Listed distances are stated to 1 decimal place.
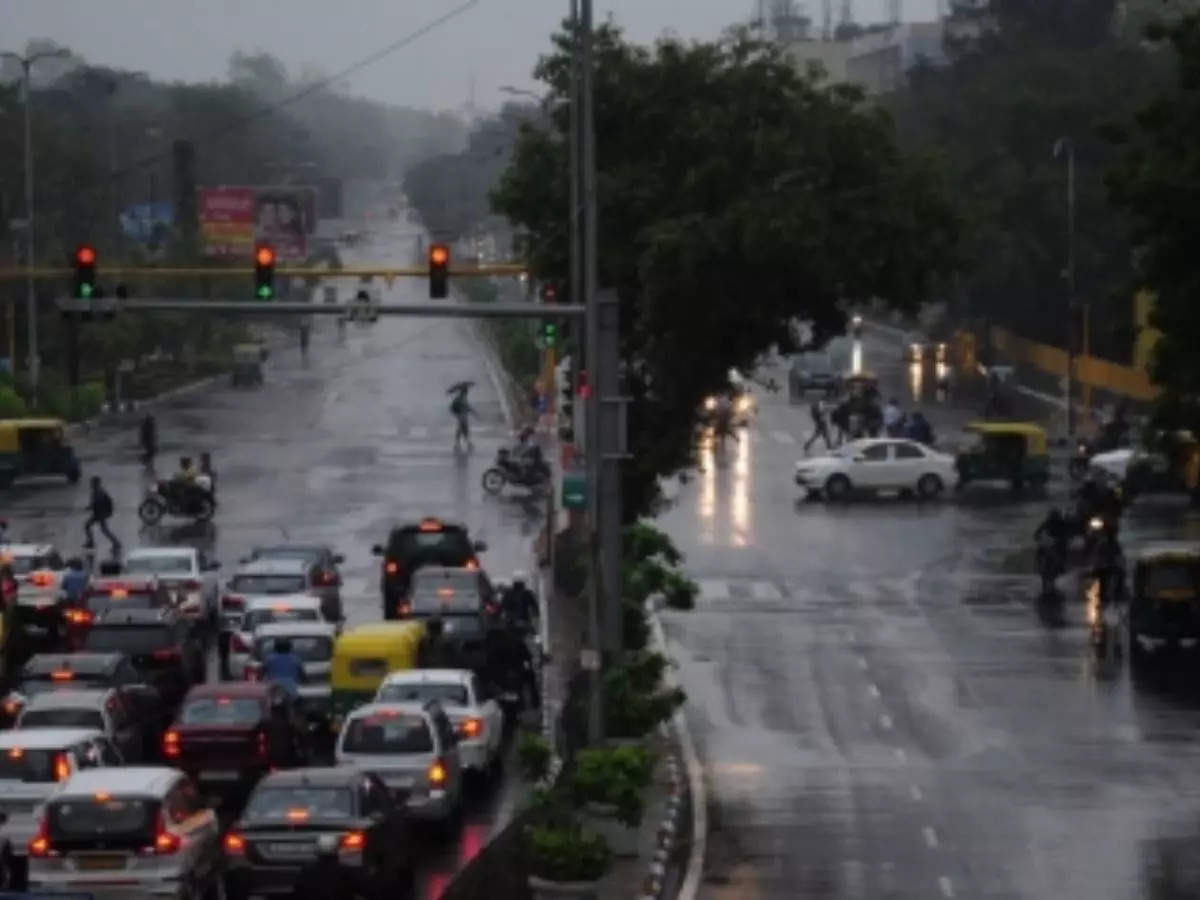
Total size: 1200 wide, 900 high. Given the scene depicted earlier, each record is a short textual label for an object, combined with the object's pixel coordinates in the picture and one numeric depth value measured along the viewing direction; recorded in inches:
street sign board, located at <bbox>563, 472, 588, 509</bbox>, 1784.7
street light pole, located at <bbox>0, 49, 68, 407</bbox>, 3622.8
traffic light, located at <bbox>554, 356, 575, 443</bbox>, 2050.8
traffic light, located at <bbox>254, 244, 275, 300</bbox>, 1759.4
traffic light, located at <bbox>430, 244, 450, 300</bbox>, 1750.7
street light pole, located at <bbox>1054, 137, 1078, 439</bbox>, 3339.1
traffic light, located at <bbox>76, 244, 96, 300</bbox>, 1712.6
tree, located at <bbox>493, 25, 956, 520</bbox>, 1913.1
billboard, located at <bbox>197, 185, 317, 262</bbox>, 5324.8
